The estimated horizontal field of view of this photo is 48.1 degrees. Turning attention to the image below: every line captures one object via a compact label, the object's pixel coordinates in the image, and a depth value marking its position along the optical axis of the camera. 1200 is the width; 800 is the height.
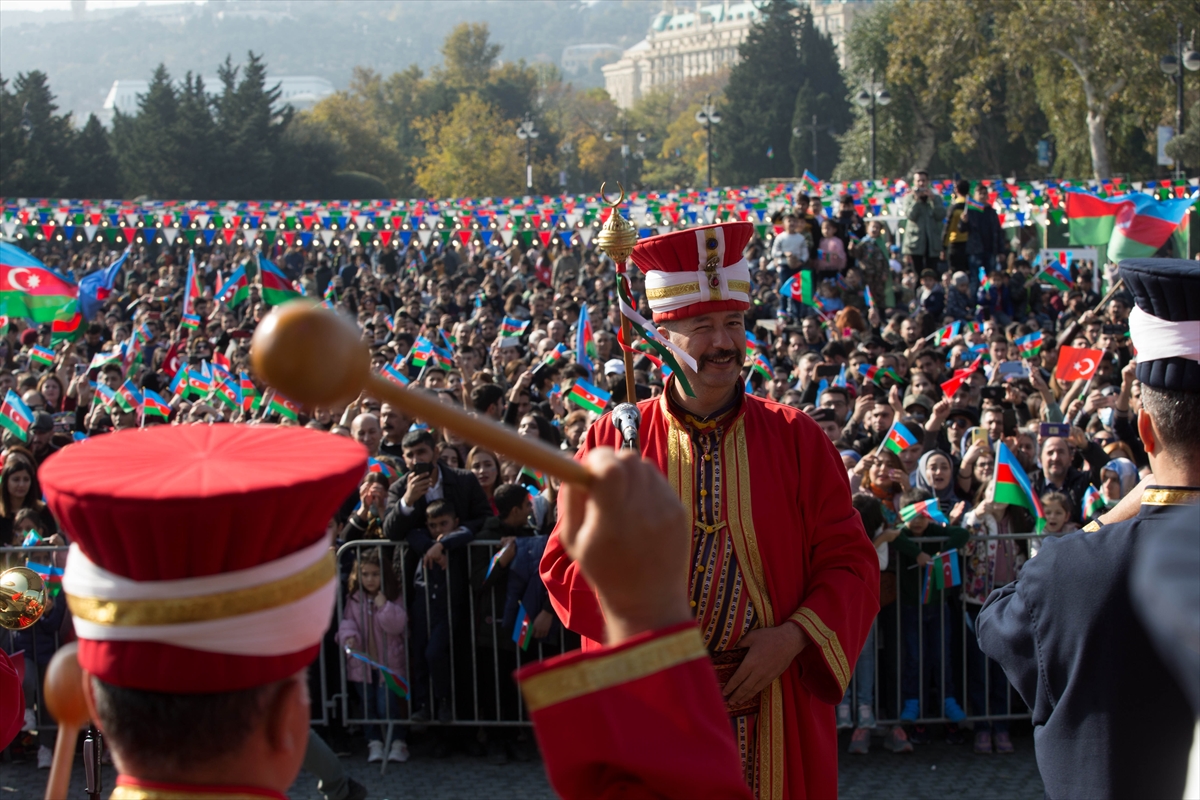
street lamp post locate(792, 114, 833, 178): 73.00
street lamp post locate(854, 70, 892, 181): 38.22
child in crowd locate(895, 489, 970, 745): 6.83
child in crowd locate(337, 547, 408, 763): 6.96
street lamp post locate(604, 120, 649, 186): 93.59
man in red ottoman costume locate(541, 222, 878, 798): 3.50
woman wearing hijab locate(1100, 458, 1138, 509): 7.32
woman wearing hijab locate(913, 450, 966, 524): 7.52
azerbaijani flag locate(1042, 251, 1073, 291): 16.36
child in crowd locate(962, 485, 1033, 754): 6.88
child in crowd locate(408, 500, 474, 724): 6.90
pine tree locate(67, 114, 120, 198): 59.84
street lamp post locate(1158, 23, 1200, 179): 30.41
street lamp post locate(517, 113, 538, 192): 51.96
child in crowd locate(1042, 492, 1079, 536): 7.09
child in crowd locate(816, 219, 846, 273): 15.41
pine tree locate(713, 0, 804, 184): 76.12
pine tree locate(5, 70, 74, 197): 56.25
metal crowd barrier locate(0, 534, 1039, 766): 6.93
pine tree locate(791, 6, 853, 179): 74.06
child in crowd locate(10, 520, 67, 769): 7.06
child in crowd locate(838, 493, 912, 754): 6.77
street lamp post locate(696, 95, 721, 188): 45.10
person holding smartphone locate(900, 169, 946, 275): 16.81
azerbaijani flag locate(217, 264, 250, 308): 18.66
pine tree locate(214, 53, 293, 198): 62.47
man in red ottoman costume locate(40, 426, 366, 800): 1.67
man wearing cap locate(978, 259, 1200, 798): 2.57
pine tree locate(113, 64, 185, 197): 61.97
